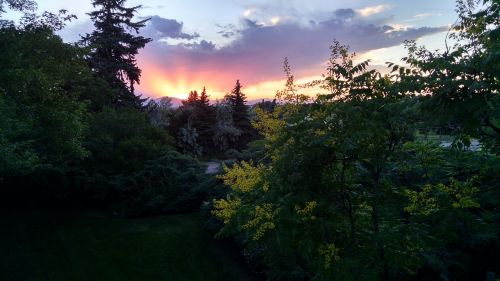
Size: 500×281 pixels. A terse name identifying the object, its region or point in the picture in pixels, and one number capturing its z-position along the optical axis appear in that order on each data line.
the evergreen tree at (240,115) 36.38
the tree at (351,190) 4.99
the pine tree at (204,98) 36.26
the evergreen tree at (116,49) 30.22
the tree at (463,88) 3.15
